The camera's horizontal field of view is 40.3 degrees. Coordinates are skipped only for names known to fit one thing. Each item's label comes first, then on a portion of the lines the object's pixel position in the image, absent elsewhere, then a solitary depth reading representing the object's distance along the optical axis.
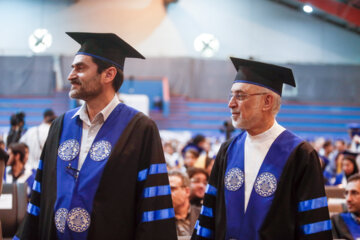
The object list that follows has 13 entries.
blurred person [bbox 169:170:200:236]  4.44
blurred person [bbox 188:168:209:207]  5.12
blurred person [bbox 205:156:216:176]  6.85
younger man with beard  2.52
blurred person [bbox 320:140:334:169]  11.59
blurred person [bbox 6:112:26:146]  7.29
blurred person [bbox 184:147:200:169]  7.39
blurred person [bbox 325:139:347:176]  8.96
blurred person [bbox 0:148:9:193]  2.77
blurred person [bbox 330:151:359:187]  7.15
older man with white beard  2.68
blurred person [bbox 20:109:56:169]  6.68
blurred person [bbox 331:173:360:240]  4.52
